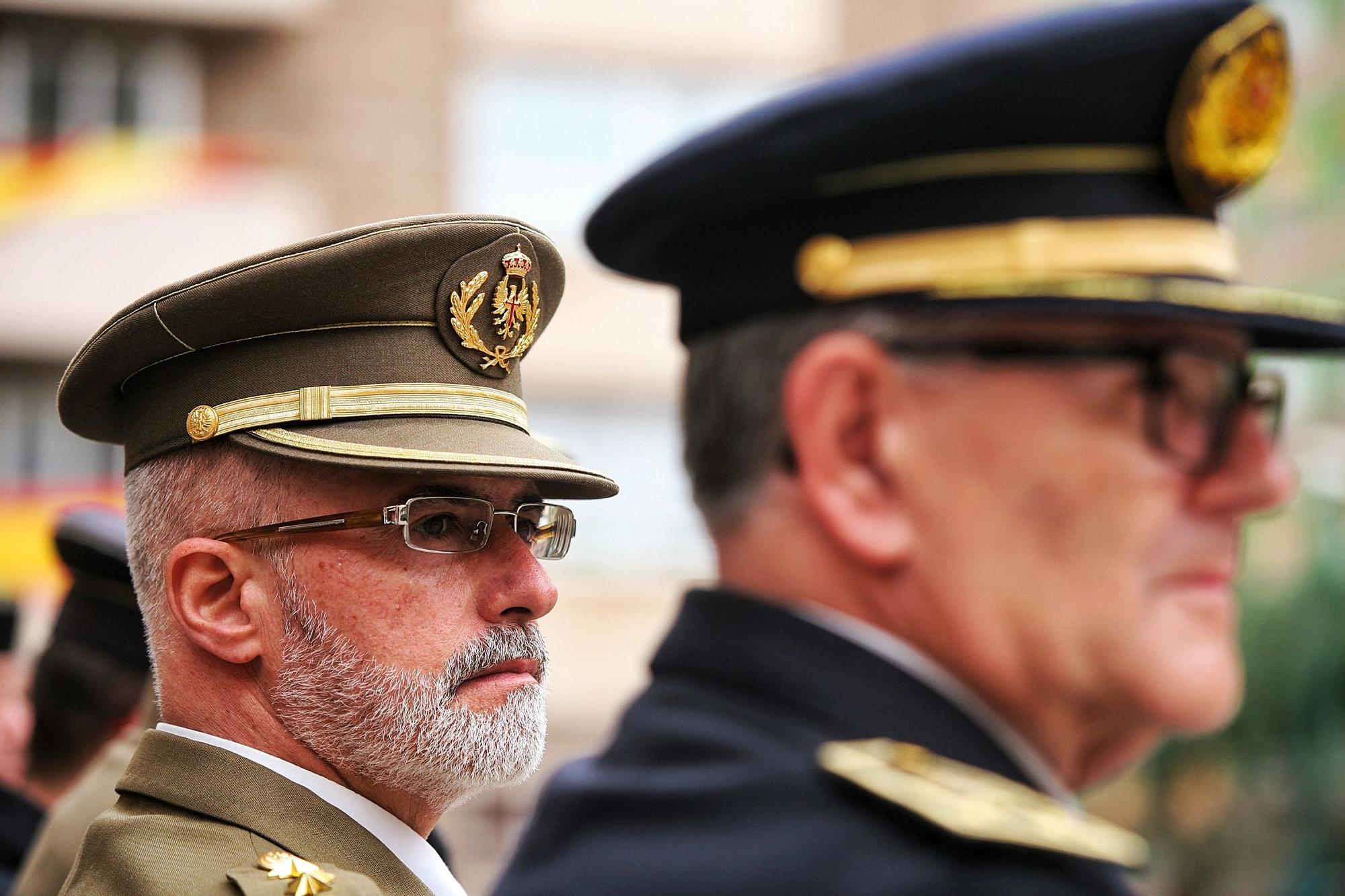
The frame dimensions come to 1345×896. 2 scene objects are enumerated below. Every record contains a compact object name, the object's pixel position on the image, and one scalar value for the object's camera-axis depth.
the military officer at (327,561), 4.76
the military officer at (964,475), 3.05
